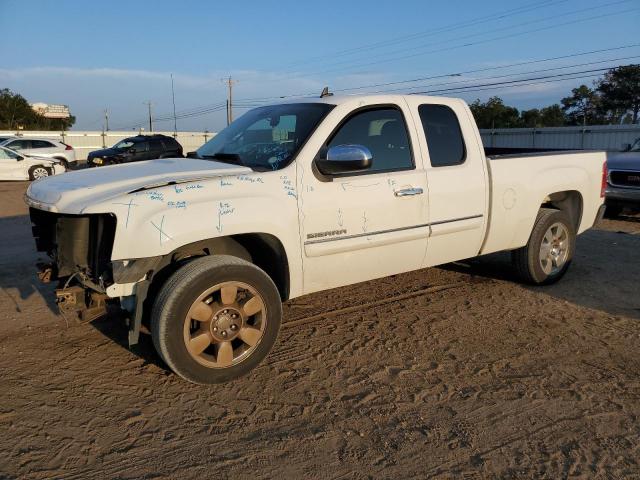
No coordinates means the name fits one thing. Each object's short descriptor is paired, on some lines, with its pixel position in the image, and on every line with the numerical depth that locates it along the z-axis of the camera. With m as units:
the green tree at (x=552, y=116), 48.62
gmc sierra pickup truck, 3.38
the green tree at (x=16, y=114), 61.92
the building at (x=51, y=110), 73.50
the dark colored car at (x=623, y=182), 10.05
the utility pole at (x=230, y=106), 52.34
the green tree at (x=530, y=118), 47.34
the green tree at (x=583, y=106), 46.12
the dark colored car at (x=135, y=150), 24.38
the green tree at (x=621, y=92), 42.67
